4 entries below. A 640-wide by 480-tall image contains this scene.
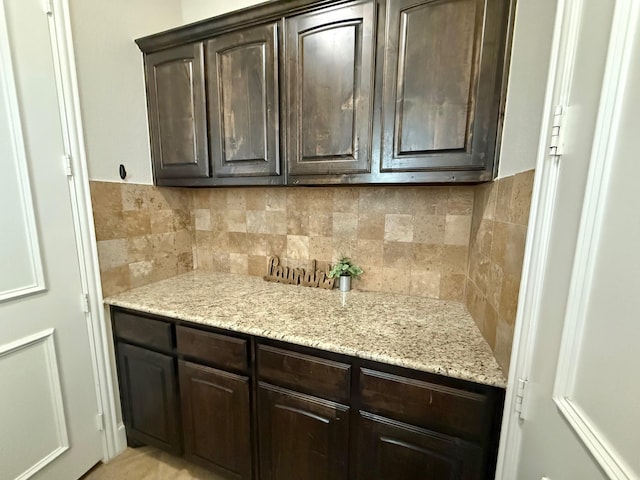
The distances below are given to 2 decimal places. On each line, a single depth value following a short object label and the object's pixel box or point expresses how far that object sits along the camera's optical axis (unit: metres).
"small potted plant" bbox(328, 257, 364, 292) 1.59
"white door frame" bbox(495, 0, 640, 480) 0.49
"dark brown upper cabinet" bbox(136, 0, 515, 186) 1.02
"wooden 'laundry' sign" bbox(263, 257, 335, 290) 1.66
